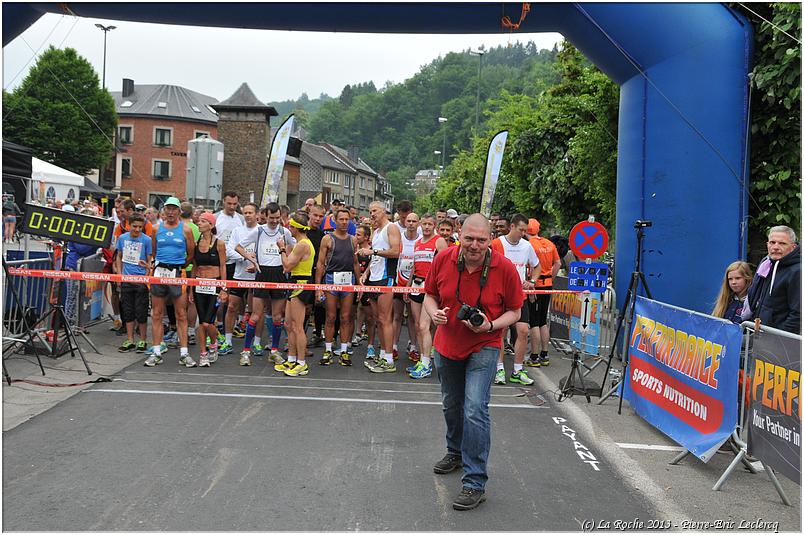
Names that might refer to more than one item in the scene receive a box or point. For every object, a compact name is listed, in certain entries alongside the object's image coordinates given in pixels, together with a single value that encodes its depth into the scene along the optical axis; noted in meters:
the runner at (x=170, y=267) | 9.45
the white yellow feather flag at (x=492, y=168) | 16.06
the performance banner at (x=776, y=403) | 4.85
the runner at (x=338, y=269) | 9.67
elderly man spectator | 6.09
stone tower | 50.25
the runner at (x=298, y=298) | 9.09
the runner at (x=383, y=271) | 9.69
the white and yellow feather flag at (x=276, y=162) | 15.36
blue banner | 5.70
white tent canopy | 25.53
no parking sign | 10.70
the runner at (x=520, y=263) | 9.22
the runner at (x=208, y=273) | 9.45
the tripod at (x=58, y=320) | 8.77
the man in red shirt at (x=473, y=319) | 4.96
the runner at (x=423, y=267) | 9.33
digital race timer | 8.94
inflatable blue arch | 9.30
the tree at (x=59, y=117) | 54.34
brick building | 70.75
